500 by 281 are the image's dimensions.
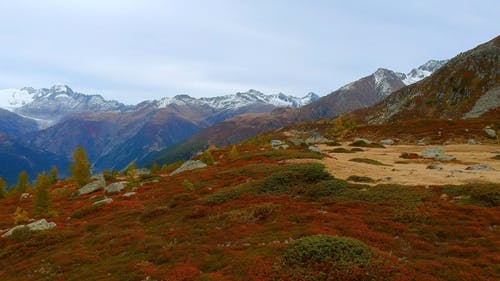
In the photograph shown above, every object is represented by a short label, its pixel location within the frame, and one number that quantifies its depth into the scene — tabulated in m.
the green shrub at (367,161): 48.66
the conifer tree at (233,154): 67.62
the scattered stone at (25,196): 68.05
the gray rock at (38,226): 34.72
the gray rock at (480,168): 41.03
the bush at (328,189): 32.62
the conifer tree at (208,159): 65.19
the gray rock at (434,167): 42.91
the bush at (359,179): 35.94
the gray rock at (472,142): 74.60
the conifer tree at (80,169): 73.69
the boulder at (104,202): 43.47
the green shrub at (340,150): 66.50
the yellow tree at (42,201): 45.54
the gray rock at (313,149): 61.84
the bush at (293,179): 35.47
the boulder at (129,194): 47.93
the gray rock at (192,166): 63.62
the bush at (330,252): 17.64
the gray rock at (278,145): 78.28
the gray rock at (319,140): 91.46
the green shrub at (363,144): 76.12
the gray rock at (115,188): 56.53
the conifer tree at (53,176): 89.73
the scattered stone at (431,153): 54.19
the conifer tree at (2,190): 78.54
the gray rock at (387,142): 85.61
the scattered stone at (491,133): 80.03
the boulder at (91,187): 62.23
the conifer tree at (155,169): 81.81
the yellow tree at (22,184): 83.87
